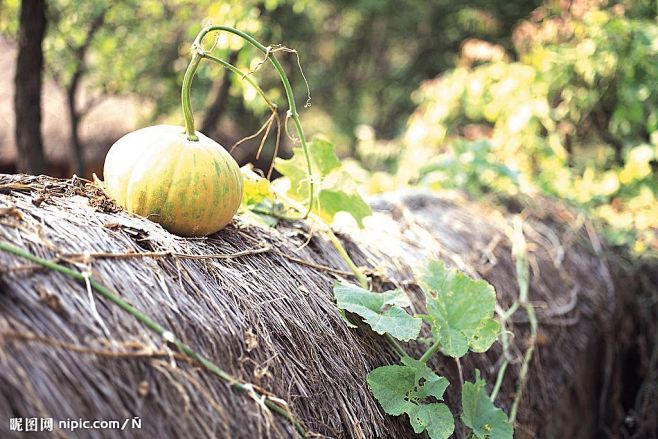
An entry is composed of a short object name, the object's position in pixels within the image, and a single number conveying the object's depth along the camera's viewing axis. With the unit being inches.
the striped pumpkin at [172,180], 61.2
